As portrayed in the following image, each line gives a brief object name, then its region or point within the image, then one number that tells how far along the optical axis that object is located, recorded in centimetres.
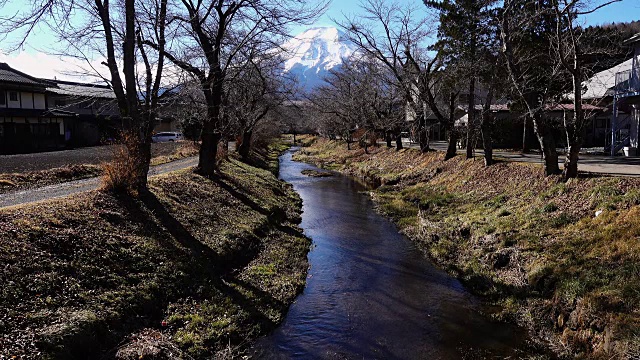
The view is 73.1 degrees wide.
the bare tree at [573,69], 1127
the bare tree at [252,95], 2022
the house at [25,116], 3180
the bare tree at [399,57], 2512
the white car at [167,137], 5472
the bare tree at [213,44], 1493
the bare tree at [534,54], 1427
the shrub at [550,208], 1231
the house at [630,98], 1873
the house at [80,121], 4041
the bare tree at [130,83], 1252
